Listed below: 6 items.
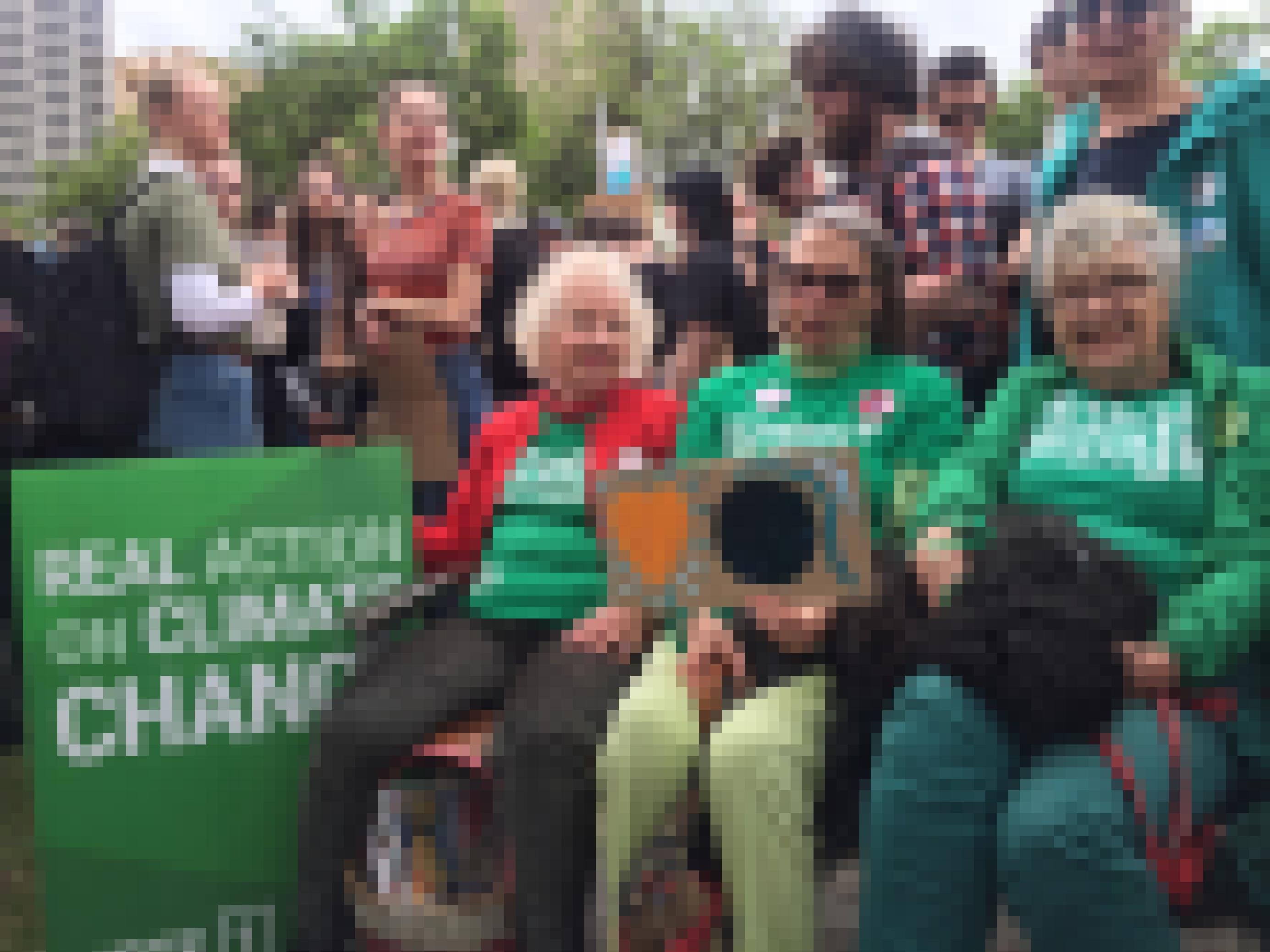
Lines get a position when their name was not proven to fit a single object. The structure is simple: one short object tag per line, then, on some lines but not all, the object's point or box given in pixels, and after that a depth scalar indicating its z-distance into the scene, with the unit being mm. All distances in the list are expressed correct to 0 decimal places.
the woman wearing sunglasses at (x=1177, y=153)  2150
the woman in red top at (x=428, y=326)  2684
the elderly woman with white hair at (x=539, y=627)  2049
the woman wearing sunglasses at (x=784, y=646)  1952
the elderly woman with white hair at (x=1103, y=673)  1773
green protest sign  2244
